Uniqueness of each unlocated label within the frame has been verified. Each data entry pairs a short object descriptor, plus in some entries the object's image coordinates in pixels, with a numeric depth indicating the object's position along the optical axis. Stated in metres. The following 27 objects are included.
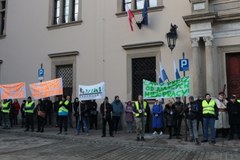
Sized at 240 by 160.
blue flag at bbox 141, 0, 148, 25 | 16.98
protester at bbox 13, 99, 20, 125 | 20.19
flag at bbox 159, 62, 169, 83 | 15.48
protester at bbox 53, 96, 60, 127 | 18.88
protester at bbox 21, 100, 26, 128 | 18.91
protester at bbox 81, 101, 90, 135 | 15.41
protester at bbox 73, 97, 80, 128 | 16.82
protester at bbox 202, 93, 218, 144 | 12.43
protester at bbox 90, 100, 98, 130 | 17.08
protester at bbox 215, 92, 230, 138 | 13.82
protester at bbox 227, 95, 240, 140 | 13.12
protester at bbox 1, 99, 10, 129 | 18.50
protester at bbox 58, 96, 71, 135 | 15.73
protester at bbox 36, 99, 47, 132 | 16.71
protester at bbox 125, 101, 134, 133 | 16.62
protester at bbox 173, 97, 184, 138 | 14.09
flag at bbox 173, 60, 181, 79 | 15.45
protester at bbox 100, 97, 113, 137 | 14.70
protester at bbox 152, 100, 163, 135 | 15.43
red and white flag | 17.22
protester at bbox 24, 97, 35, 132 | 17.30
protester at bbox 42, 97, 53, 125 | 18.86
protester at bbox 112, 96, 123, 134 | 16.67
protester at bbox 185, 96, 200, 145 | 12.53
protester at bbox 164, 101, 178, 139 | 13.98
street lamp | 16.02
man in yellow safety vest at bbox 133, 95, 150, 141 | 13.49
